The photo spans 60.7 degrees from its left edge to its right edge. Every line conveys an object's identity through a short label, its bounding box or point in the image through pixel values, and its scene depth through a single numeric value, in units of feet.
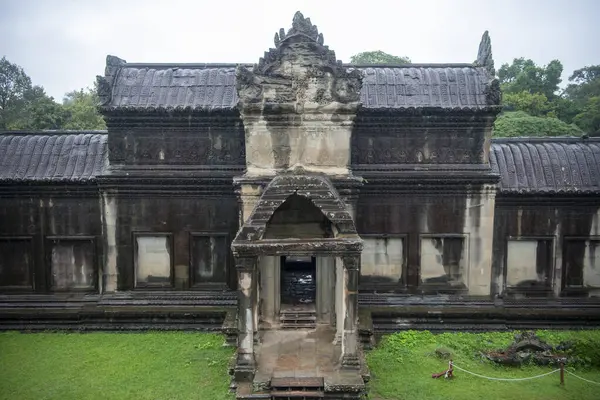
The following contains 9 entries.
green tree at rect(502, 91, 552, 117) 142.00
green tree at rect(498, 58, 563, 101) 153.79
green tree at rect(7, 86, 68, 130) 118.62
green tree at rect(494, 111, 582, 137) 119.34
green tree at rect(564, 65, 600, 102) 172.76
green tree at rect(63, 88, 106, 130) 136.07
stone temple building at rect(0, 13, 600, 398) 50.16
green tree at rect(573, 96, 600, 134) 131.23
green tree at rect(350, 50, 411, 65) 196.95
